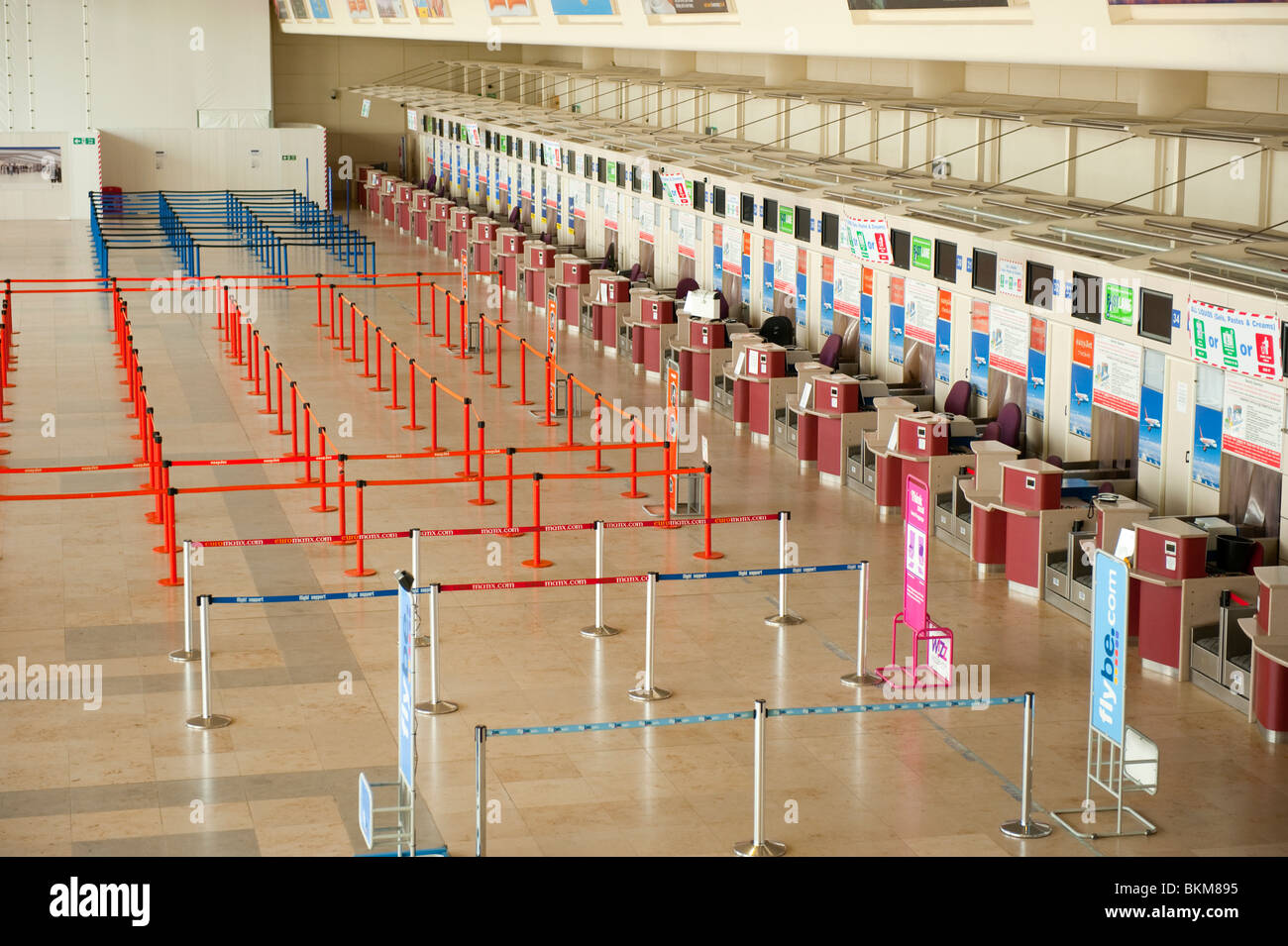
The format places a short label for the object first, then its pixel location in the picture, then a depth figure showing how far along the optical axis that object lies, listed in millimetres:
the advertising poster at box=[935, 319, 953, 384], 17672
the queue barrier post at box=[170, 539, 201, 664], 12188
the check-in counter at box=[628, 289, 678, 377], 23203
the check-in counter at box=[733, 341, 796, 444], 19500
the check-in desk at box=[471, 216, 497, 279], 32625
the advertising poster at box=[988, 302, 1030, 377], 16062
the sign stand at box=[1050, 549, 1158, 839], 9703
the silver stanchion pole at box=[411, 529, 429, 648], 12867
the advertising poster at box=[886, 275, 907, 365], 18688
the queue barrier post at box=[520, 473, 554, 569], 14820
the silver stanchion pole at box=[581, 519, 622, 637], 13039
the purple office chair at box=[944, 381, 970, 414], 17172
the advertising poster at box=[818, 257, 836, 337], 20484
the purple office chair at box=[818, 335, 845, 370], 19797
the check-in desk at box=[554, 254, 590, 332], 27156
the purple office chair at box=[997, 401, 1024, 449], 15961
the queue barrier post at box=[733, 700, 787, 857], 9102
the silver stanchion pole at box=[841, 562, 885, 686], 11938
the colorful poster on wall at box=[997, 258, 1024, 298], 15781
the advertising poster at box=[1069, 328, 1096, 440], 14906
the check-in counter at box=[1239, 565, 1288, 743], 10820
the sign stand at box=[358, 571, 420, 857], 8734
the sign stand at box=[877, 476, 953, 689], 11797
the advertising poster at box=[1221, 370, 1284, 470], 12148
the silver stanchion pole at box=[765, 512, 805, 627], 13273
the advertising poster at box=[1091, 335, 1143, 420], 14070
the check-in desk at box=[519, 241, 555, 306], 28922
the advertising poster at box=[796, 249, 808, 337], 21109
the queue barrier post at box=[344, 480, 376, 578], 14516
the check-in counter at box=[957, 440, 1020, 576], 14609
